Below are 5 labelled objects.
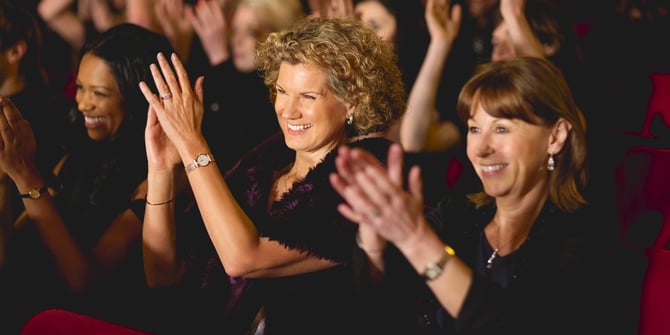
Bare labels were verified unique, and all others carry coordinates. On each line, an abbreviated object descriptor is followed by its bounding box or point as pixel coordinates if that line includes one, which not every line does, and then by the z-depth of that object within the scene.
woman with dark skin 4.78
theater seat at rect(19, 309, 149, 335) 3.93
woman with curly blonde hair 4.40
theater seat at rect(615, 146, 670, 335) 4.79
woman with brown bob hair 4.03
